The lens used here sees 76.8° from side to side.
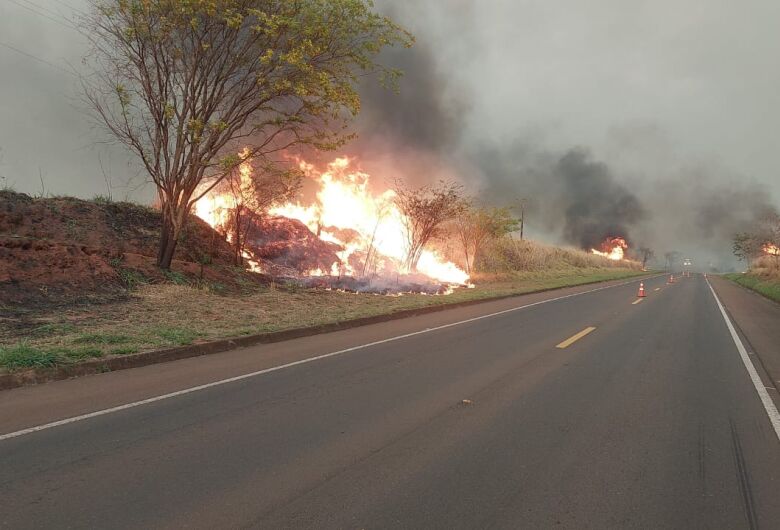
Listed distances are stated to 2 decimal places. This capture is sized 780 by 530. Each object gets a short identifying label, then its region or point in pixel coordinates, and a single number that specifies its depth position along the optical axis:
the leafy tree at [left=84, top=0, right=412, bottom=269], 12.23
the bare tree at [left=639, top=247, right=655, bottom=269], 108.56
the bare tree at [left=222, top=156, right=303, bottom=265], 17.19
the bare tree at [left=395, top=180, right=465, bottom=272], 24.30
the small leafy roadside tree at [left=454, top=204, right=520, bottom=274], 29.84
